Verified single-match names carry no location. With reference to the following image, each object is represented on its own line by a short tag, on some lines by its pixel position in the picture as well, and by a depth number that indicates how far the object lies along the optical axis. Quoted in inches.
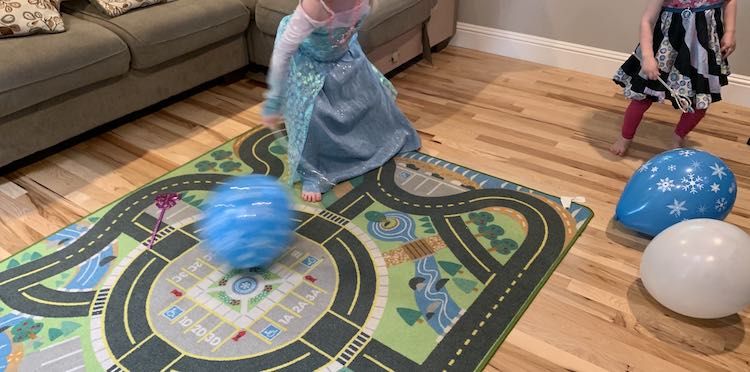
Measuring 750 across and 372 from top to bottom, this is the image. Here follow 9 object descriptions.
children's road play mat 57.6
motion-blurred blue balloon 61.0
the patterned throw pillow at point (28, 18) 82.5
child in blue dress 73.0
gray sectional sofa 82.0
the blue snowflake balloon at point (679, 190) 65.8
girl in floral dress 80.3
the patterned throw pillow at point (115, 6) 94.3
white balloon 54.4
